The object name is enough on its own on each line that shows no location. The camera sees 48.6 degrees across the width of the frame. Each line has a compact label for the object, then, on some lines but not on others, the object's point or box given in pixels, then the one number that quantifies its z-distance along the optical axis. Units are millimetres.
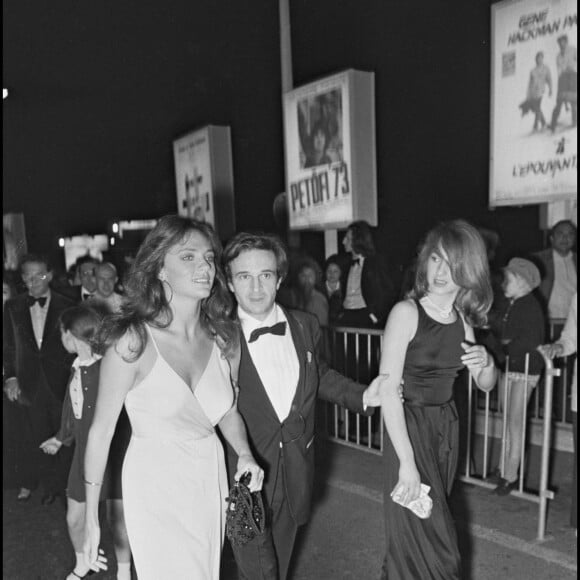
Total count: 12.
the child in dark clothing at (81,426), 3898
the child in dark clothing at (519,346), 5312
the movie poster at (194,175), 11875
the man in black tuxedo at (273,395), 3100
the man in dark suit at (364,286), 6820
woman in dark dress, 3057
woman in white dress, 2588
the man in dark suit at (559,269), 6926
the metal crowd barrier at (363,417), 5645
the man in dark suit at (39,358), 5344
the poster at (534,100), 6101
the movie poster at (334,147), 8195
